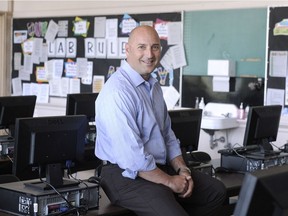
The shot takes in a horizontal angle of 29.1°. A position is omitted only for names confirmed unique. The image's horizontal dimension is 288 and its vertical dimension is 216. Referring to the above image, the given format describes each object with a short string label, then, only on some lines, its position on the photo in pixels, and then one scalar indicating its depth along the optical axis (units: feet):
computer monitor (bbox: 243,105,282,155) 12.94
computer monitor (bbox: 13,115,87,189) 8.81
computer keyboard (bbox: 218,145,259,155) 13.20
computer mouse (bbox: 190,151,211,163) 13.61
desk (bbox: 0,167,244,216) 9.11
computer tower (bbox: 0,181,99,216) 8.51
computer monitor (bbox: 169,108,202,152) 12.09
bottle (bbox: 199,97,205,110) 19.98
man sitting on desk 9.27
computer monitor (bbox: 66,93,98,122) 14.98
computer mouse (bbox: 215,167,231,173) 12.92
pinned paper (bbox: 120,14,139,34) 22.00
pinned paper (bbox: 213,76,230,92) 19.51
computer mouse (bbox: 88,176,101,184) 9.90
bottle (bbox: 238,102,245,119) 19.19
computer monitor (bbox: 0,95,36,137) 14.38
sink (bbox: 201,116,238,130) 18.54
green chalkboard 18.92
